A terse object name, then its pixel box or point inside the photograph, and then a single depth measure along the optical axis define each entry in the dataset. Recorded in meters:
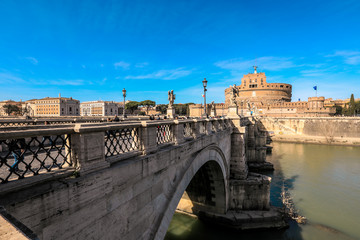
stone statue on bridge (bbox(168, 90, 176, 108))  15.01
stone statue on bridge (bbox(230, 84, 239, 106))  13.63
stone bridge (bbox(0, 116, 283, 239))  2.26
